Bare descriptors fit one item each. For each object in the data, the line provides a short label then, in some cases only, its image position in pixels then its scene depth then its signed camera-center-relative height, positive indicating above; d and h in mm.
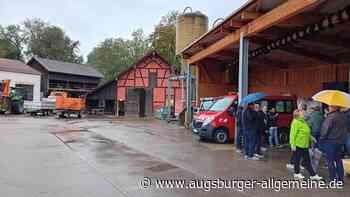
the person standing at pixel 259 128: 11391 -726
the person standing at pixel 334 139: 7824 -684
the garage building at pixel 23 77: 48000 +3040
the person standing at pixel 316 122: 10000 -452
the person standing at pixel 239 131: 12453 -892
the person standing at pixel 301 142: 8508 -830
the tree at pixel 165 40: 54428 +8576
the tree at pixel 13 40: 72688 +11776
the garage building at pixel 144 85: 43312 +1891
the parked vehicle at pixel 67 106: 35675 -377
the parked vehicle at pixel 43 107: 38662 -520
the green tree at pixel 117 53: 81625 +10473
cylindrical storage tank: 27016 +5113
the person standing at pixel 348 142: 9062 -872
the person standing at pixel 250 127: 11172 -664
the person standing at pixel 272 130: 13969 -921
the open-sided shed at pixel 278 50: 11438 +2274
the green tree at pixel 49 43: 74938 +11251
